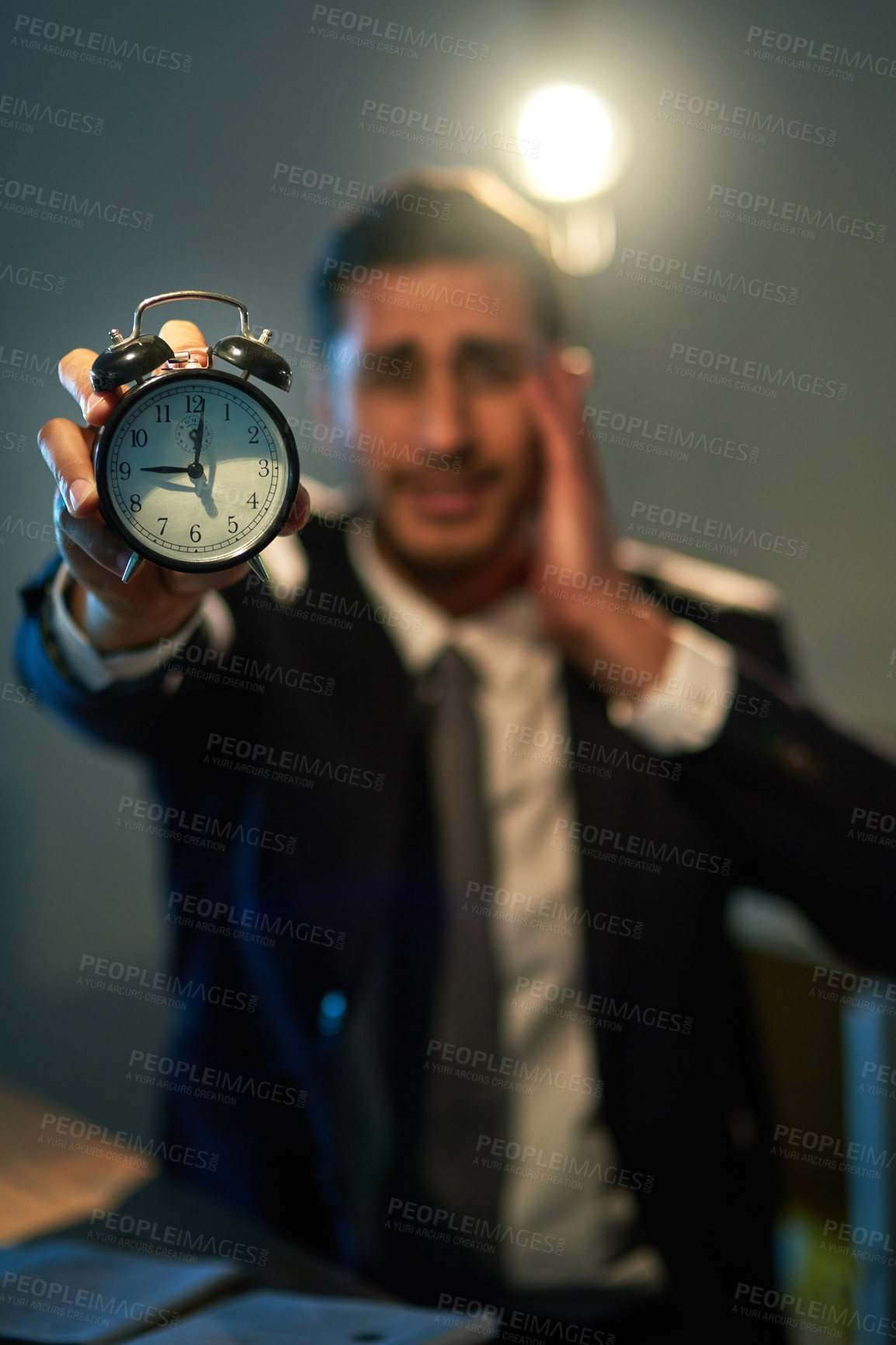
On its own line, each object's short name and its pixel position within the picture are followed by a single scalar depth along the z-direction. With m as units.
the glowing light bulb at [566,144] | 2.14
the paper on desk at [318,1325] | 1.50
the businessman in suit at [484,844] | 1.78
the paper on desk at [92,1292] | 1.52
